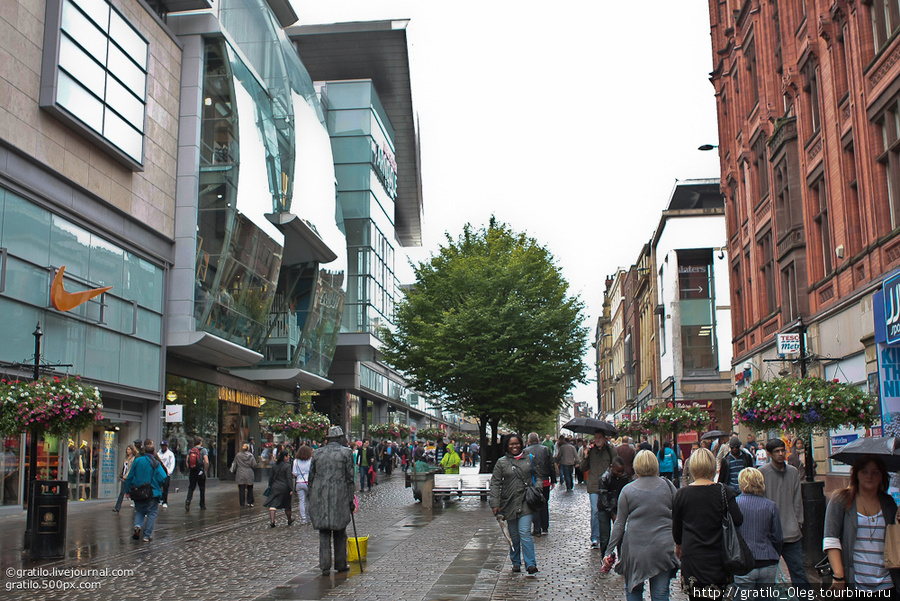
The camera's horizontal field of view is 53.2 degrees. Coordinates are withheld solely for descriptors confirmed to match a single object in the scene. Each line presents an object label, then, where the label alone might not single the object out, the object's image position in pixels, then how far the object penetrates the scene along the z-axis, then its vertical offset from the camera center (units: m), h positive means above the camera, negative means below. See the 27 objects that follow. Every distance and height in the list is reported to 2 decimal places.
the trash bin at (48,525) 13.18 -1.41
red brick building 20.34 +7.05
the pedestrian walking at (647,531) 7.15 -0.87
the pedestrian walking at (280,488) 18.27 -1.24
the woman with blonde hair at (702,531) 6.54 -0.79
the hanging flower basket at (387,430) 59.56 -0.29
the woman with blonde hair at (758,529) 6.94 -0.83
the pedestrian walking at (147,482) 15.27 -0.94
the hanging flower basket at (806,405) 13.90 +0.27
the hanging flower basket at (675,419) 32.72 +0.16
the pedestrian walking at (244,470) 23.09 -1.10
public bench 23.30 -1.54
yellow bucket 12.02 -1.62
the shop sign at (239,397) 38.63 +1.36
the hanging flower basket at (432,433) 69.38 -0.60
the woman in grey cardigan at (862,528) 6.21 -0.74
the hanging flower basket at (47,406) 14.64 +0.37
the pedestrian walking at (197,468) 23.55 -1.06
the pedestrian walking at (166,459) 21.64 -0.79
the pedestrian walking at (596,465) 13.93 -0.64
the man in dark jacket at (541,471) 15.74 -0.80
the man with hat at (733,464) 13.60 -0.62
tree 33.72 +3.50
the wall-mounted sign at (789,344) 21.16 +1.84
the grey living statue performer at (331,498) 11.31 -0.90
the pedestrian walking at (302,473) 18.23 -0.96
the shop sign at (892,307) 17.91 +2.30
